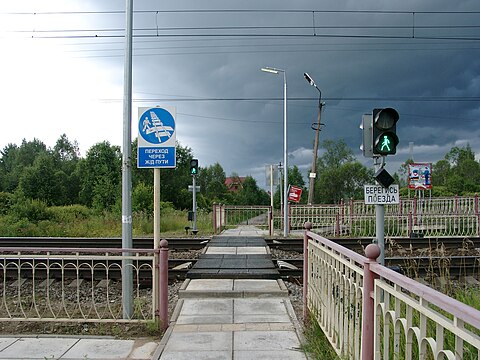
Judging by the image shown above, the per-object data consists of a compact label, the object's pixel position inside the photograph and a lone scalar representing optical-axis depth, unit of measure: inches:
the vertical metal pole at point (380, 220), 222.8
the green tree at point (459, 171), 1614.7
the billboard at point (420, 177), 848.3
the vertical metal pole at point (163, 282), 210.8
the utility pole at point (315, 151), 1180.5
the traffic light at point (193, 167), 708.7
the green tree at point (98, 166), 2269.9
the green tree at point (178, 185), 2506.2
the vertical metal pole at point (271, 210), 733.3
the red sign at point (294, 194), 853.5
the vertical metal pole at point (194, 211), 705.2
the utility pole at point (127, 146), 249.6
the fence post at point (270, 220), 725.8
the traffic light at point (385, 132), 226.2
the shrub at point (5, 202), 1211.4
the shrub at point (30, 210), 997.2
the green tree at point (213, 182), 3137.3
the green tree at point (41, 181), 2186.3
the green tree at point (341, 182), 1907.0
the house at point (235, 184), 3954.2
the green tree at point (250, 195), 2959.9
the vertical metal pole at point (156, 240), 215.9
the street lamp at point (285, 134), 736.3
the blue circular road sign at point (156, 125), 248.4
